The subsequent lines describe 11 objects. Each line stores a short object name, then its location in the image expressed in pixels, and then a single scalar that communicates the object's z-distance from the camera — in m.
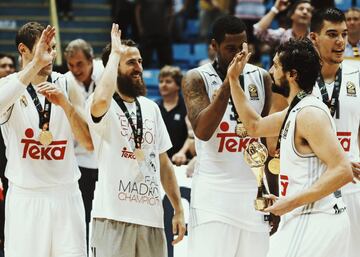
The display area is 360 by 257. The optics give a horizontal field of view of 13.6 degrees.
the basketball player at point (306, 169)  9.02
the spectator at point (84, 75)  15.74
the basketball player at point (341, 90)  11.58
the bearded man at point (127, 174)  11.03
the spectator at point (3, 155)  12.69
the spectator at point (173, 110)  17.34
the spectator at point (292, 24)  16.66
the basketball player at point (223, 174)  11.13
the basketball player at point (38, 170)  11.16
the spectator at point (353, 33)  16.22
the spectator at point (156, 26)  24.45
